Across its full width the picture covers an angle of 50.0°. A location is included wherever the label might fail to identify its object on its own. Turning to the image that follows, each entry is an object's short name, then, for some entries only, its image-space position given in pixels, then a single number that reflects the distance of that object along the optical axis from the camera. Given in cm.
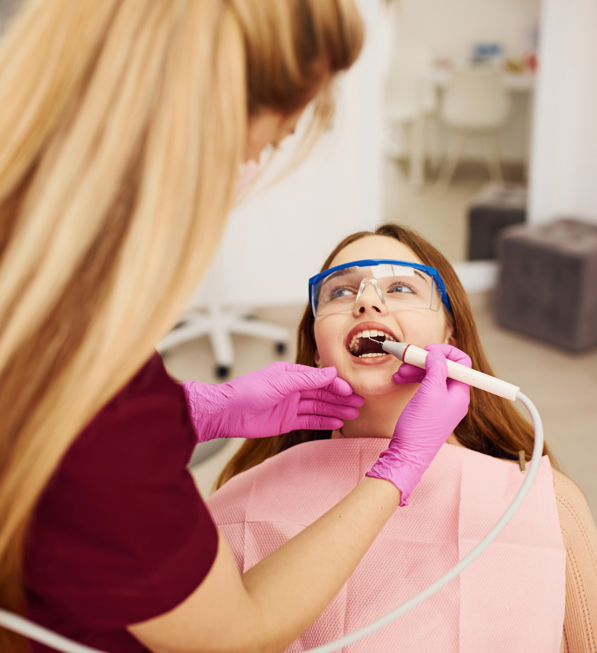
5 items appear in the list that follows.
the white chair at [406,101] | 338
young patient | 100
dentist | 59
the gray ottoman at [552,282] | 308
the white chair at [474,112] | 350
